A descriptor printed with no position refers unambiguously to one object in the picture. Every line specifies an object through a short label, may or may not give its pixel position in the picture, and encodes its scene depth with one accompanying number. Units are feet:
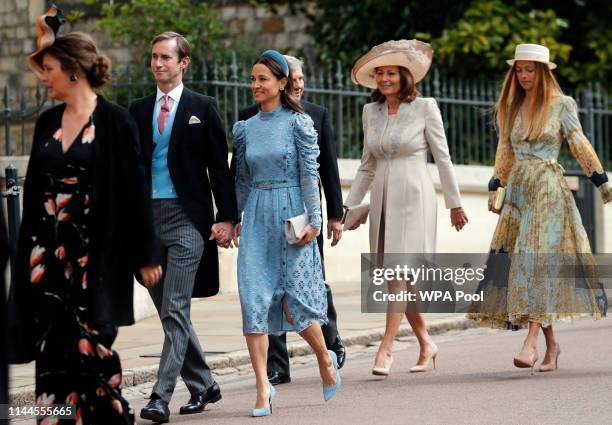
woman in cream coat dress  62.18
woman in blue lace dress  52.65
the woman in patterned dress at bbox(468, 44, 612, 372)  60.70
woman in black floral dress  39.60
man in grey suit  52.26
